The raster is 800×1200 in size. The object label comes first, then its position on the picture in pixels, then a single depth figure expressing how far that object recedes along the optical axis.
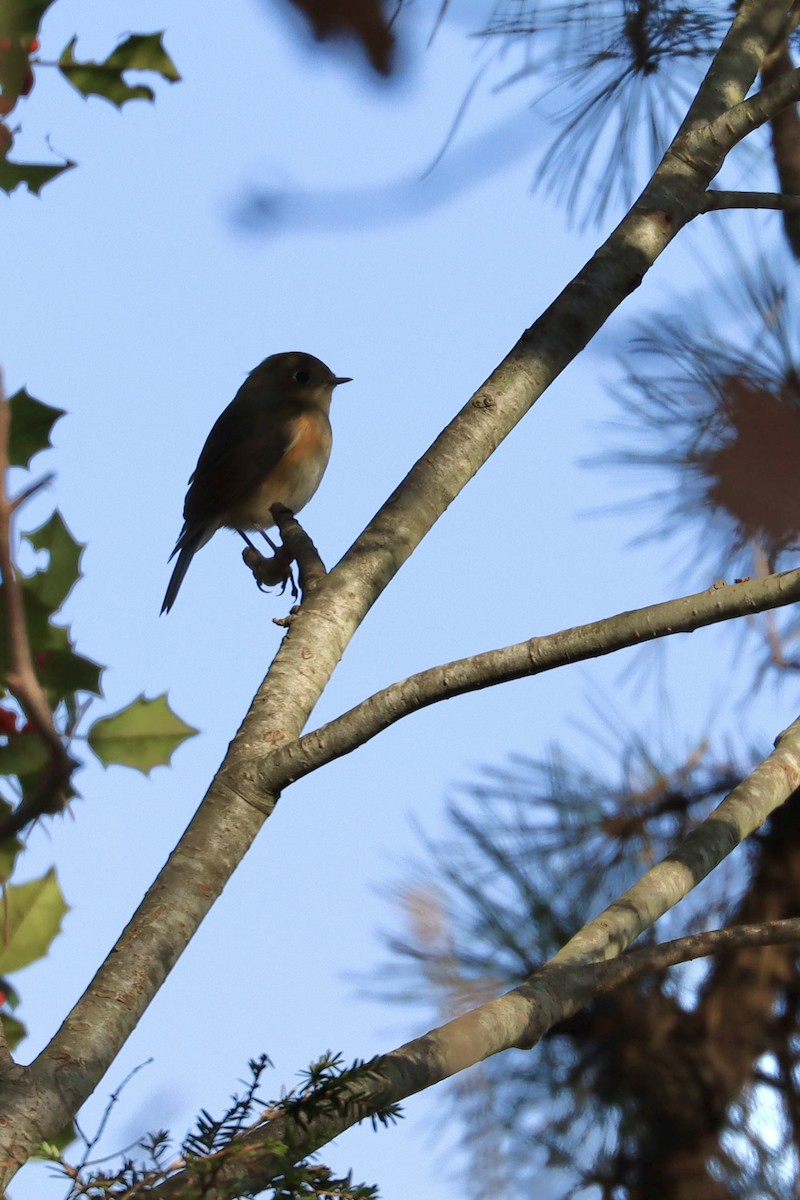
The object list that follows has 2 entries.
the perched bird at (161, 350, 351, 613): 9.62
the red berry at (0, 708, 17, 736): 6.37
